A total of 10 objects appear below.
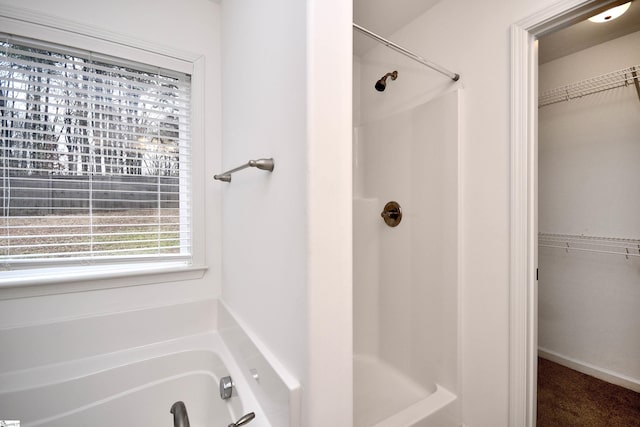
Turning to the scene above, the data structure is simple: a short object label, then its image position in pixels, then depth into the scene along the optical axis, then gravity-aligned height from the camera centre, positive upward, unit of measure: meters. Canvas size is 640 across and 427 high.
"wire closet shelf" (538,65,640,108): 1.75 +0.94
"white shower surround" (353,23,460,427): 1.37 -0.32
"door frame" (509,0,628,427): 1.13 -0.05
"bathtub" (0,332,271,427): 0.98 -0.76
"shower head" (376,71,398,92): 1.70 +0.88
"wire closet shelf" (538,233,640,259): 1.79 -0.27
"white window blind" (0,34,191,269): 1.10 +0.26
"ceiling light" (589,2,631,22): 1.50 +1.20
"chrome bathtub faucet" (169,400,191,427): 0.72 -0.59
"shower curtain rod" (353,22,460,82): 1.11 +0.75
